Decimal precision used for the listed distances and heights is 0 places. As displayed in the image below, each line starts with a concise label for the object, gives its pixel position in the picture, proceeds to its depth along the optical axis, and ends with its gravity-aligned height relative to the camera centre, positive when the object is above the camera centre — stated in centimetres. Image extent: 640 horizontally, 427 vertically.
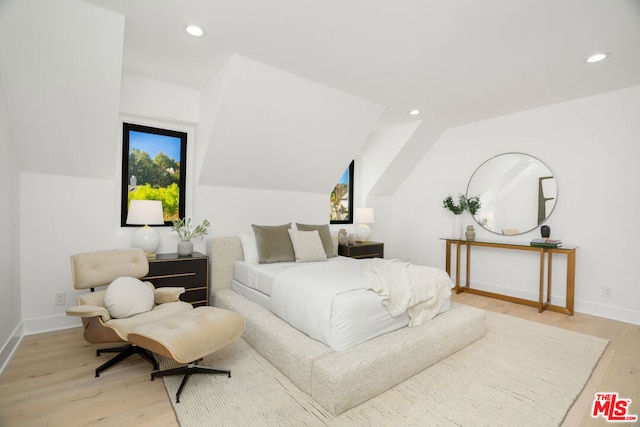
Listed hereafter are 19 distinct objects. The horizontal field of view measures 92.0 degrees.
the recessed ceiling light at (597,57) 277 +147
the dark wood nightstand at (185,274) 313 -71
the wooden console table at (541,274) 364 -71
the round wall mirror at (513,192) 408 +35
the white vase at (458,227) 479 -19
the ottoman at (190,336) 186 -82
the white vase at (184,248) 347 -46
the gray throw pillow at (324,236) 408 -34
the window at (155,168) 347 +46
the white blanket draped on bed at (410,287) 235 -59
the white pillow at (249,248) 363 -46
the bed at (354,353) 185 -98
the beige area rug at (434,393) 178 -118
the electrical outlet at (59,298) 308 -94
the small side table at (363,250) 467 -59
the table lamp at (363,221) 507 -14
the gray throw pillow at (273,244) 354 -41
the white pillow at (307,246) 366 -42
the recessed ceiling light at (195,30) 247 +144
